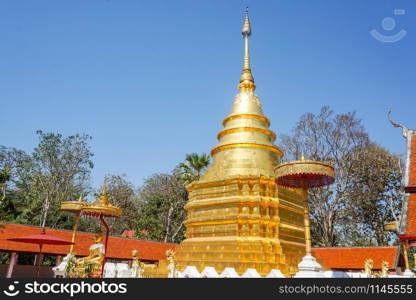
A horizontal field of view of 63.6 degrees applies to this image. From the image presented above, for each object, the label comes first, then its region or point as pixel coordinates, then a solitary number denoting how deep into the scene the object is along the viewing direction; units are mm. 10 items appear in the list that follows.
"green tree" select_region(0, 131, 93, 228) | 31609
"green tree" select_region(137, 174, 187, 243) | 36219
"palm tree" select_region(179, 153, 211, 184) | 34094
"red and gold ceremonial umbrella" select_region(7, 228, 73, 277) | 15079
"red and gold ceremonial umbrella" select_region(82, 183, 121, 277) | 18688
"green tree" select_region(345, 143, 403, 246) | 29797
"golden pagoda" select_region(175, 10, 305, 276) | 17000
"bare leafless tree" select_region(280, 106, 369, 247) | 29484
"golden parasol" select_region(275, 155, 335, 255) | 11529
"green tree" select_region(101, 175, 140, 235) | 38969
